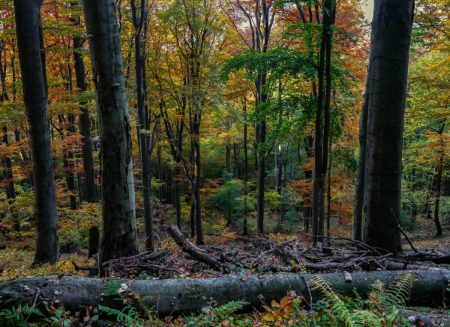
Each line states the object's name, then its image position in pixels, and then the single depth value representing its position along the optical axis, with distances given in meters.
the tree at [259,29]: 15.09
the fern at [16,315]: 2.63
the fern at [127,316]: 2.68
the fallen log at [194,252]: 4.43
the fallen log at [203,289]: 2.96
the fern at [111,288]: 3.06
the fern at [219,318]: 2.86
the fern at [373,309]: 2.47
